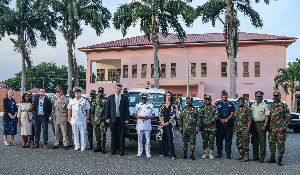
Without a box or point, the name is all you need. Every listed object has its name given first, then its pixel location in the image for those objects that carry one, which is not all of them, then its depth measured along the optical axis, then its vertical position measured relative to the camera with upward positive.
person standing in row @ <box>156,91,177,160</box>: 9.56 -1.16
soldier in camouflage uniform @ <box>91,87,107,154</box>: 10.14 -1.08
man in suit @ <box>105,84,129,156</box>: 9.83 -0.89
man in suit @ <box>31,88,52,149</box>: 10.95 -0.98
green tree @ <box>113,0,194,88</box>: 25.47 +5.69
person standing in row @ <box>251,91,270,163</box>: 8.92 -1.07
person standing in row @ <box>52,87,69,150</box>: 10.83 -0.98
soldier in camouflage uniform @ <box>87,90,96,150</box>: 10.82 -1.44
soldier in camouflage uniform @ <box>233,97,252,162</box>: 9.02 -1.21
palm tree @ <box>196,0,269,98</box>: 26.16 +5.68
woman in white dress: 11.03 -1.07
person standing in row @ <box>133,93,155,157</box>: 9.71 -0.97
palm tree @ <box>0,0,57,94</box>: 32.44 +6.33
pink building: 34.97 +2.69
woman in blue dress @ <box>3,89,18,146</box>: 11.54 -1.08
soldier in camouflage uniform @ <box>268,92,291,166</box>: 8.62 -1.03
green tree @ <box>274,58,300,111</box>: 30.89 +0.85
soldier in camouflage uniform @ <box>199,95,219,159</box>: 9.42 -1.14
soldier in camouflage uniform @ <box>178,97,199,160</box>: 9.33 -1.11
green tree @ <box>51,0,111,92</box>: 29.28 +6.37
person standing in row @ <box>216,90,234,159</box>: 9.55 -1.13
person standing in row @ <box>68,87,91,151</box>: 10.45 -0.97
